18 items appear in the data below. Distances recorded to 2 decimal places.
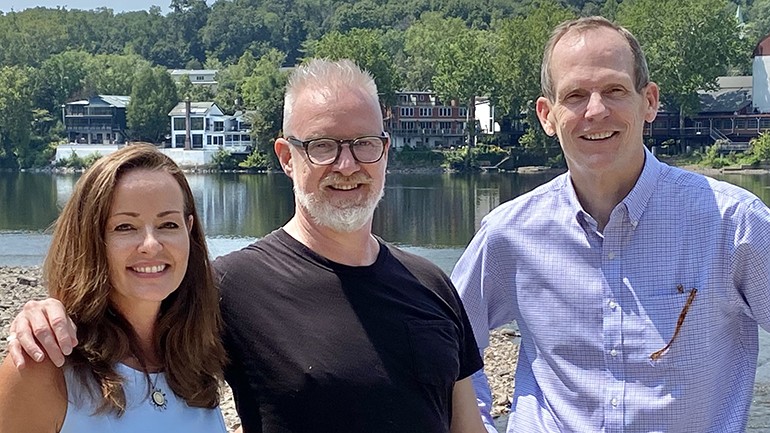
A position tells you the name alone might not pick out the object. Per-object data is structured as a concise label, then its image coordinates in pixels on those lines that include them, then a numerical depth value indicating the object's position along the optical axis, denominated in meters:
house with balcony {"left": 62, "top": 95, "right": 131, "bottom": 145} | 87.06
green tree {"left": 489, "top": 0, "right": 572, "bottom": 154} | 71.61
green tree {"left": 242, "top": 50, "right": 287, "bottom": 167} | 71.00
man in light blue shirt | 2.95
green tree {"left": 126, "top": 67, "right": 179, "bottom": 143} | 85.75
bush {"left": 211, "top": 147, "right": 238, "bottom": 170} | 76.38
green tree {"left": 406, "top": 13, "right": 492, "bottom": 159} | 74.62
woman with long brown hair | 2.48
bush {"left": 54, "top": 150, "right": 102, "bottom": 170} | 78.31
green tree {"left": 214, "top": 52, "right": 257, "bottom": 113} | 87.44
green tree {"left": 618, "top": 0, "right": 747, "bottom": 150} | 71.56
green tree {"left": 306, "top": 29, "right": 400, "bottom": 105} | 74.62
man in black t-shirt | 2.83
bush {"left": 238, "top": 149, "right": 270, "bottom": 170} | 73.94
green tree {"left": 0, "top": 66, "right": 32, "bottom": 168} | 84.12
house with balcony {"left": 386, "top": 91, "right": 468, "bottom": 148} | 78.19
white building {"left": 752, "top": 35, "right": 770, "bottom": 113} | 74.06
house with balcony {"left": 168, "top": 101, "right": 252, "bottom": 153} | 79.38
